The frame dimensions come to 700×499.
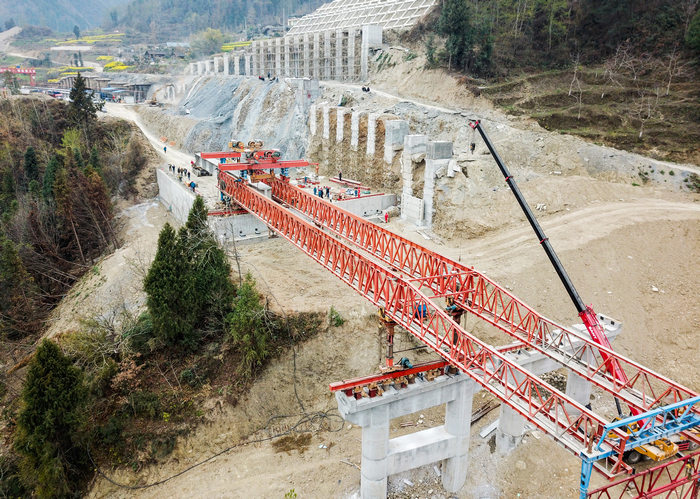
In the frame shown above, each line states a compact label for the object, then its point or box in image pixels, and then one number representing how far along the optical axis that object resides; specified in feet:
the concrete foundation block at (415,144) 119.75
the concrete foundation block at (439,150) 111.75
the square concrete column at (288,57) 242.58
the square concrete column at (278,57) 249.96
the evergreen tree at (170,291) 83.56
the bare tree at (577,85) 137.13
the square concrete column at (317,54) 221.46
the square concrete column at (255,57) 270.05
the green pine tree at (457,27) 156.25
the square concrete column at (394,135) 132.45
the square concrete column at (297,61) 235.81
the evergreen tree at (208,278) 88.79
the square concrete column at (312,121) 175.11
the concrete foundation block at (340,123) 157.89
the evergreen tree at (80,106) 195.42
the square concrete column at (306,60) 228.12
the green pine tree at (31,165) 168.25
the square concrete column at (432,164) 112.16
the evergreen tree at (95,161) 158.97
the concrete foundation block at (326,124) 165.89
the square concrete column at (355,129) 150.41
